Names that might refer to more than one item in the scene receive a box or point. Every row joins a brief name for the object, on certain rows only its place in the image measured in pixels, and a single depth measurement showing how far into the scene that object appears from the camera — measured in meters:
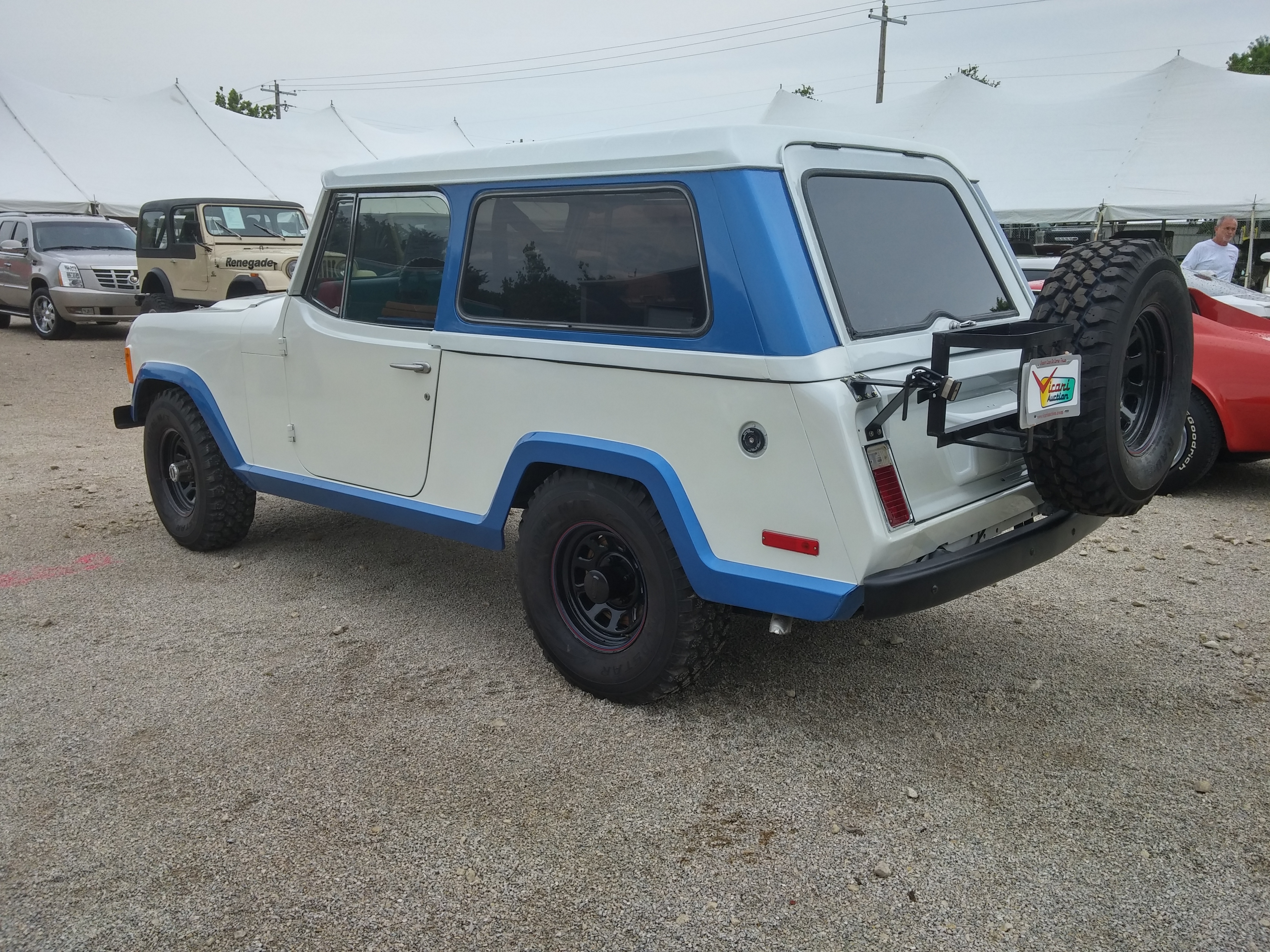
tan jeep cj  12.96
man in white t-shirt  9.71
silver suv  14.77
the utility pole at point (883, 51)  36.50
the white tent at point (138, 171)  19.94
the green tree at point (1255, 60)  45.16
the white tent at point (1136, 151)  15.29
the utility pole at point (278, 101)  58.69
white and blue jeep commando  2.90
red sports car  5.97
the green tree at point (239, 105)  59.38
